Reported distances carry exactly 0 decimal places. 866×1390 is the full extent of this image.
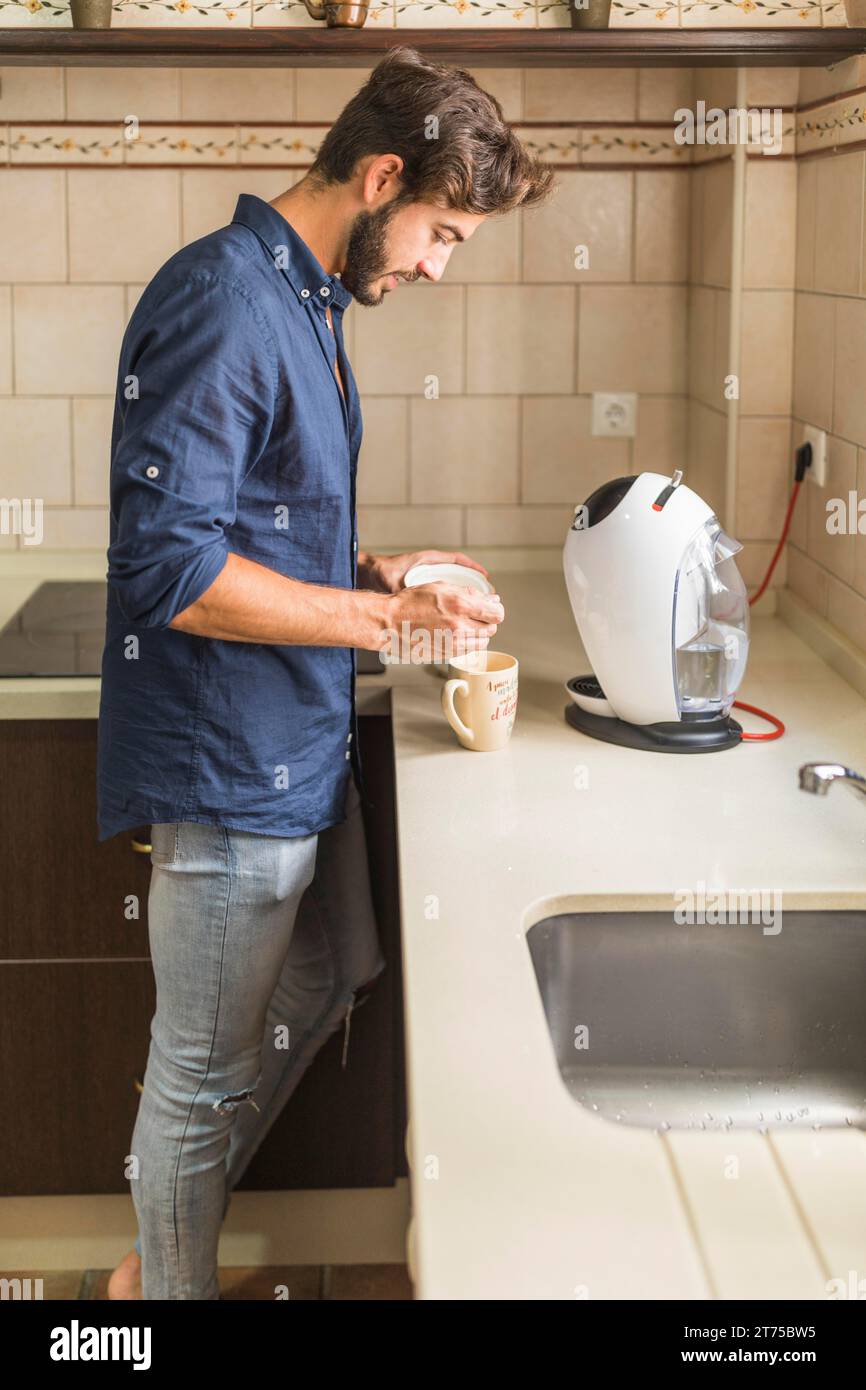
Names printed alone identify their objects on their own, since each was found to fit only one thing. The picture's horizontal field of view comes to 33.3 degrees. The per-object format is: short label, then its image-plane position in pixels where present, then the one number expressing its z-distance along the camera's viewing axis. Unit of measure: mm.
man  1287
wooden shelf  1834
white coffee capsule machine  1544
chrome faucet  1252
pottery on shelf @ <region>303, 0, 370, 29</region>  1827
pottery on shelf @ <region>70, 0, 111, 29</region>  1825
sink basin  1279
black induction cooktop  1845
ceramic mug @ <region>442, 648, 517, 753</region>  1587
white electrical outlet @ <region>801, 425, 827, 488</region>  1974
